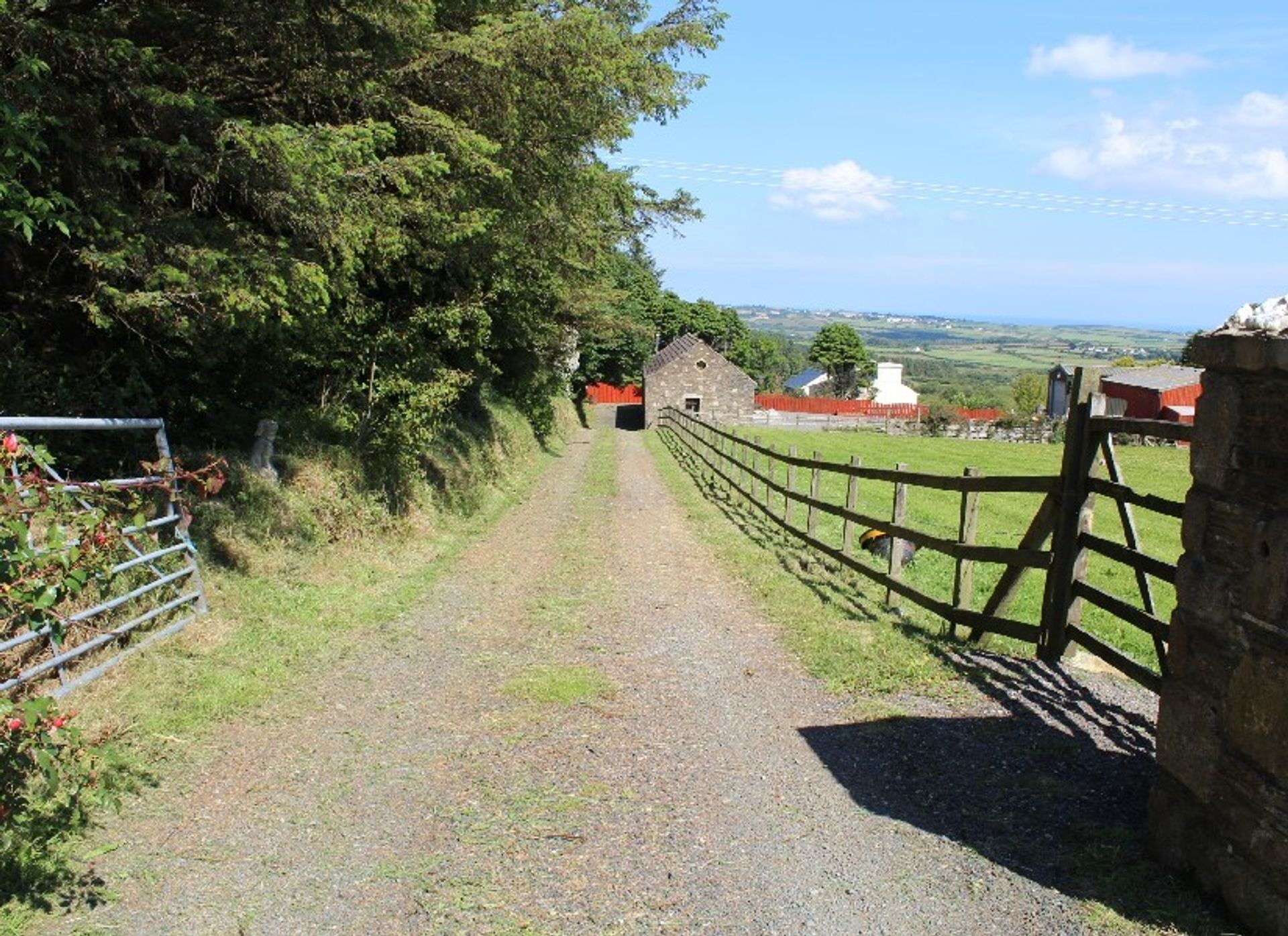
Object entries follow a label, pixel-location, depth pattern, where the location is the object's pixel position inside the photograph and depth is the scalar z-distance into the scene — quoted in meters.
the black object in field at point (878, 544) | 11.27
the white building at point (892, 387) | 131.75
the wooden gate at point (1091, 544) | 4.89
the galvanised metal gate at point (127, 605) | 4.77
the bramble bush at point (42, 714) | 3.10
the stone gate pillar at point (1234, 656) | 3.01
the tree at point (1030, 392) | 87.19
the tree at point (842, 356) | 118.31
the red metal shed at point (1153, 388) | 54.12
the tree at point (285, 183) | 6.43
